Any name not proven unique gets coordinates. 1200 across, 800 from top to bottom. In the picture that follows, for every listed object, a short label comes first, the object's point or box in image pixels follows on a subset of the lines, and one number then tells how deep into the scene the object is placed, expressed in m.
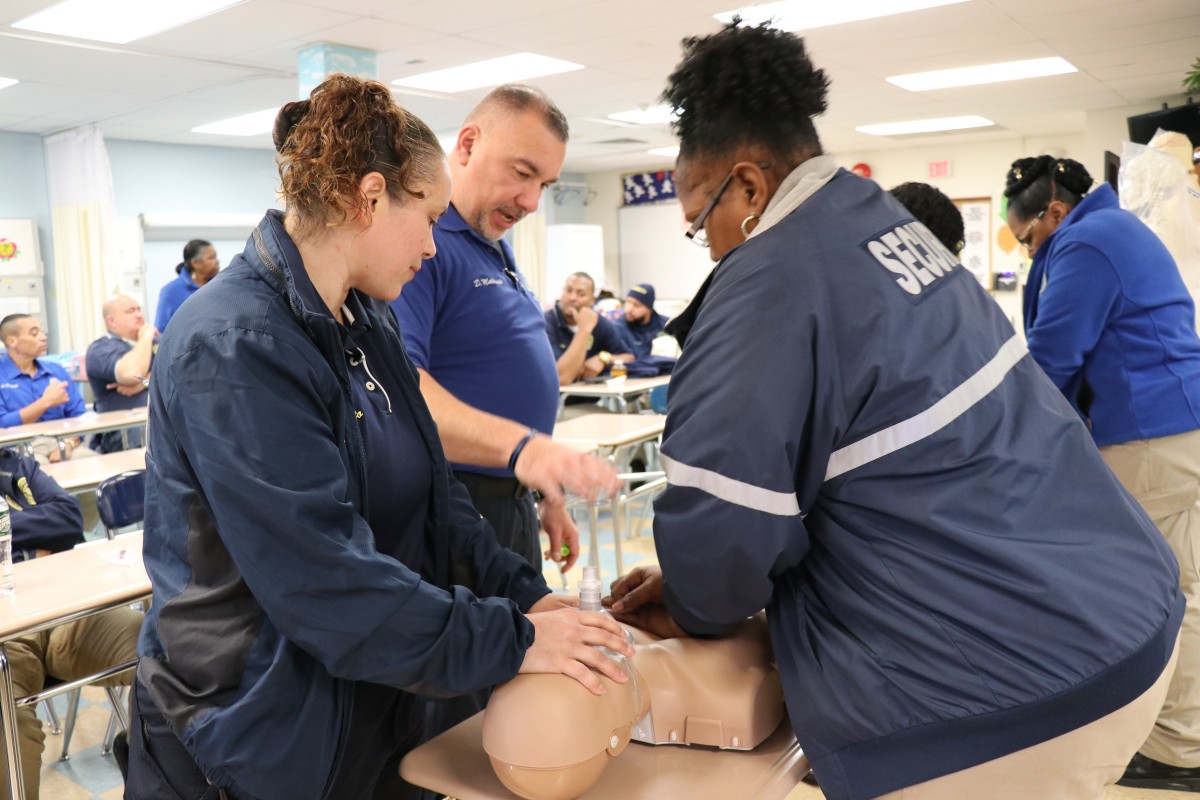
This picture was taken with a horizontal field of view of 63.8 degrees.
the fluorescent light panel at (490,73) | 7.16
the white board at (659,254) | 14.60
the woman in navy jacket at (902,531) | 1.12
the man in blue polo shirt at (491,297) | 1.99
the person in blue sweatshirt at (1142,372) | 2.74
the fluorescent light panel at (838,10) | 5.77
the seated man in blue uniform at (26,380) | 6.02
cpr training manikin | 1.10
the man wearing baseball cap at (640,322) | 8.06
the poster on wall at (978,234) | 12.34
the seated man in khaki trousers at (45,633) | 2.58
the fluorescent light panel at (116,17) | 5.41
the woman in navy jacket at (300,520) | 1.08
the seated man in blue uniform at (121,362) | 6.40
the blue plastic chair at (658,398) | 6.68
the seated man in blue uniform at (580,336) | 6.71
